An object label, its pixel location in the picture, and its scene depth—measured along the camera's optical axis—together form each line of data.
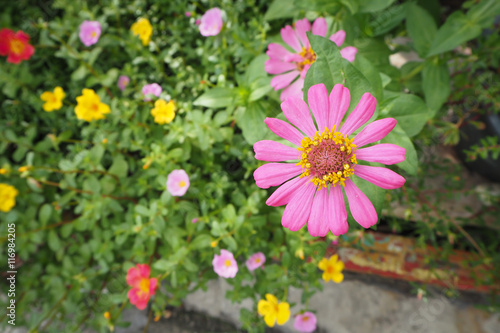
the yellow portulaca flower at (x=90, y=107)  0.38
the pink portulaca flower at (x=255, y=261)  0.37
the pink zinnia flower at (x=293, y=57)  0.31
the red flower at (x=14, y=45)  0.42
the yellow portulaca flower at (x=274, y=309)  0.34
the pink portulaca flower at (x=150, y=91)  0.40
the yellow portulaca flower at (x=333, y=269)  0.36
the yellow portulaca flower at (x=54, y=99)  0.42
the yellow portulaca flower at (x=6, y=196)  0.39
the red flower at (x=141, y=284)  0.34
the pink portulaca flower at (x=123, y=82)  0.44
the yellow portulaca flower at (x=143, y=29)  0.41
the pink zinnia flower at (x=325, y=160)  0.22
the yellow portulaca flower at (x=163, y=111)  0.37
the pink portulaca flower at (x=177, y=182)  0.35
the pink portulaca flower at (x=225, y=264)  0.34
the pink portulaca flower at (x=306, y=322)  0.39
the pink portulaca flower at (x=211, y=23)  0.36
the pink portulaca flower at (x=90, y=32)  0.42
